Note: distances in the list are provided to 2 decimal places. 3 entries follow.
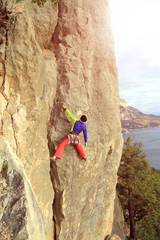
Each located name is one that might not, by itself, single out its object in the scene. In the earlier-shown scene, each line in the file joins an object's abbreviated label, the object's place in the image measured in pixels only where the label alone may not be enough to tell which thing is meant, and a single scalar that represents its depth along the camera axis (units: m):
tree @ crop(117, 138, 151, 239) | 11.84
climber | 4.86
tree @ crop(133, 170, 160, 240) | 9.03
